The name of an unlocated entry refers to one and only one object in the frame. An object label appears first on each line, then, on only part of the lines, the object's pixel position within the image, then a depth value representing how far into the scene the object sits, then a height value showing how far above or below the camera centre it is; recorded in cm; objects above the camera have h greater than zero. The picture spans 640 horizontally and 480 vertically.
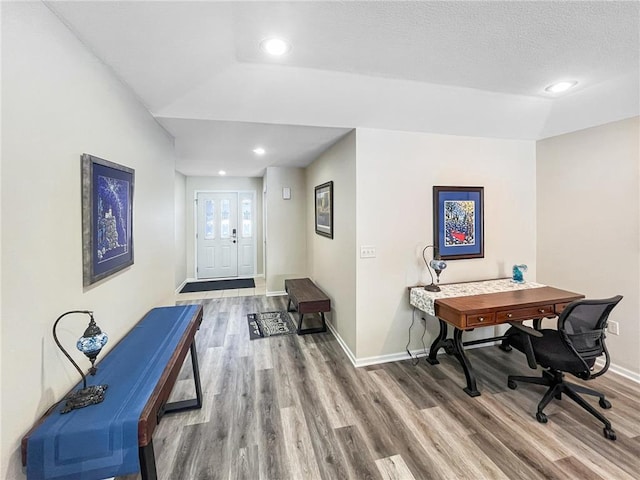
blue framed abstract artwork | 145 +12
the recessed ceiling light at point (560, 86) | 240 +126
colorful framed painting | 310 +16
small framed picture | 372 +39
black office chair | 199 -84
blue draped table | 104 -71
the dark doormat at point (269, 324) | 373 -120
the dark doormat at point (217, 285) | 589 -101
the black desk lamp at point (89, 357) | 119 -52
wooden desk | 236 -61
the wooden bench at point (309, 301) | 362 -80
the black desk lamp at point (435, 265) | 284 -29
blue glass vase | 313 -40
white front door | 656 +8
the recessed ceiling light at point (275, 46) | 174 +117
